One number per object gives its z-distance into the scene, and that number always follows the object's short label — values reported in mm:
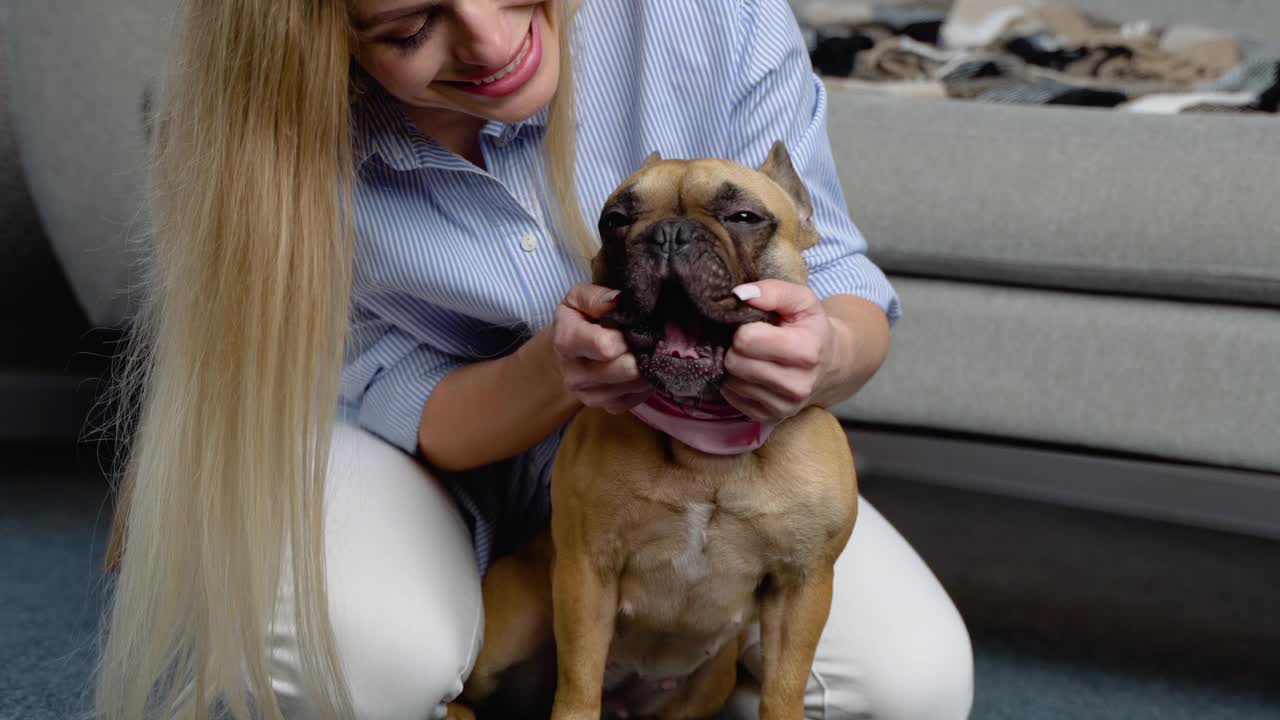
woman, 1051
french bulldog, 994
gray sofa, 1512
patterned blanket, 1920
